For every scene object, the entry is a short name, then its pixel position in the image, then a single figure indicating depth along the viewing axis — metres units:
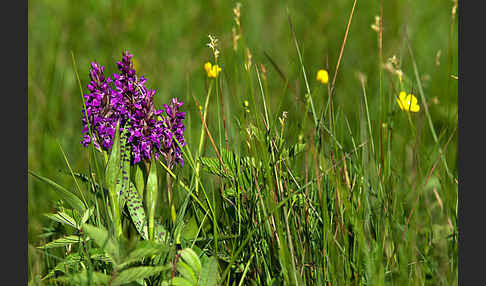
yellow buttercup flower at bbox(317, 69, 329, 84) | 4.31
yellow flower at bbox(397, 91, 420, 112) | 4.21
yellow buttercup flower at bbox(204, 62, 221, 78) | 3.92
